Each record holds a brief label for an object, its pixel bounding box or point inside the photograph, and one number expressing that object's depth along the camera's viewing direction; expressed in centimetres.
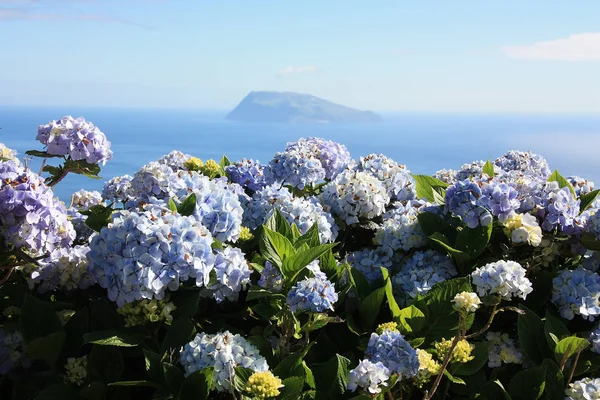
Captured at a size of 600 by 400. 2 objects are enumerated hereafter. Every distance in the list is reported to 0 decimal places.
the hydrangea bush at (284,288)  222
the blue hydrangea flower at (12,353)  274
